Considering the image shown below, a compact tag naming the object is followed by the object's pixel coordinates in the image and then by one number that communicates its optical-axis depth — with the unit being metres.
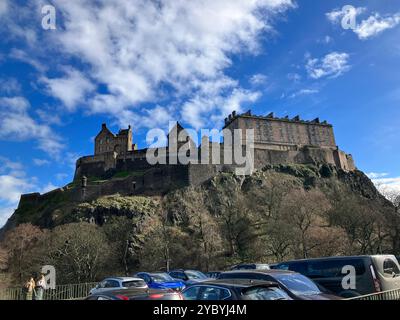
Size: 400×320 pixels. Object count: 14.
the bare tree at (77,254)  44.06
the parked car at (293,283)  8.70
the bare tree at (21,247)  47.72
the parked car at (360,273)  11.85
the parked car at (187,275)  19.22
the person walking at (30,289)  19.06
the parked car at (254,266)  21.49
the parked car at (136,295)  9.03
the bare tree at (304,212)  40.94
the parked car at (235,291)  7.40
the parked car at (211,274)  22.02
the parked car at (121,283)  15.11
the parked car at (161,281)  17.14
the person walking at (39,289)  17.48
